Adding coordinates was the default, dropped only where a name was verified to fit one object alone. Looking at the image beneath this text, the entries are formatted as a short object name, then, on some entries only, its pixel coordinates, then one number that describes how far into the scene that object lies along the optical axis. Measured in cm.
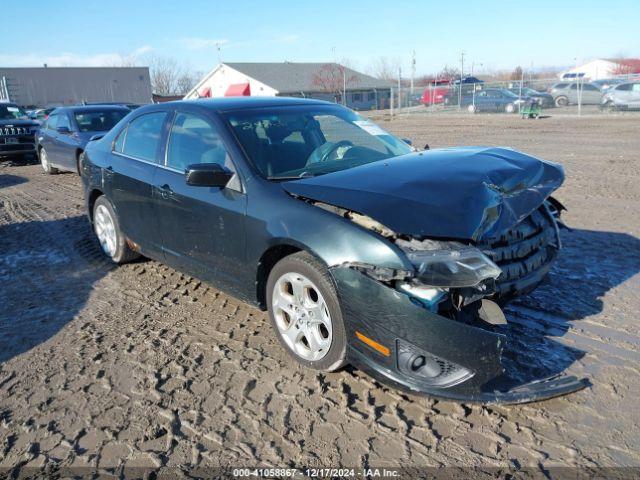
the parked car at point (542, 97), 2996
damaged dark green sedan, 276
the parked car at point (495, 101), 2969
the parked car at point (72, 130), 1058
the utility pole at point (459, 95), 3195
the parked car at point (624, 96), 2452
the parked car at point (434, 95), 3741
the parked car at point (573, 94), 3006
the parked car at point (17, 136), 1372
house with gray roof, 5600
